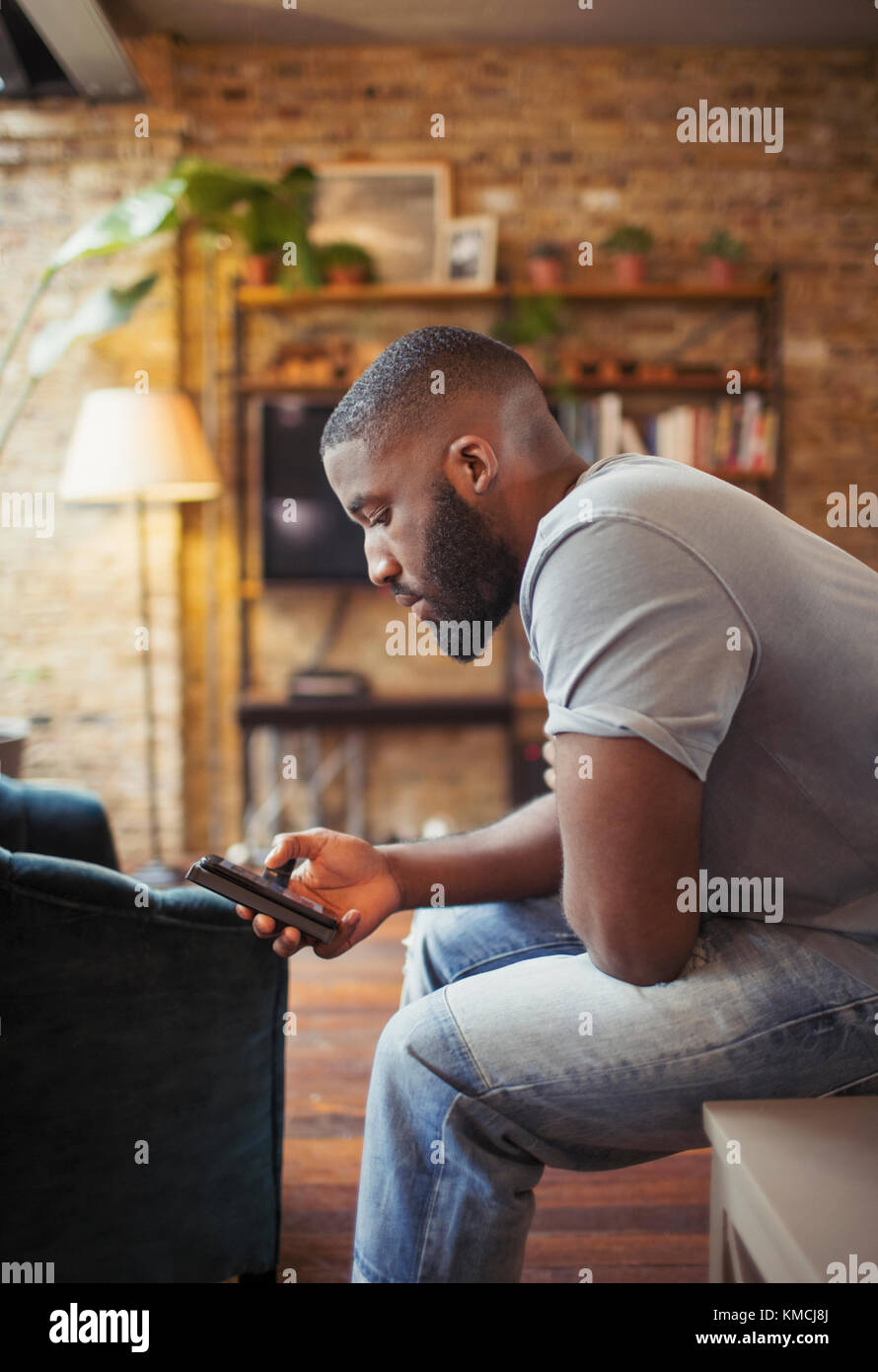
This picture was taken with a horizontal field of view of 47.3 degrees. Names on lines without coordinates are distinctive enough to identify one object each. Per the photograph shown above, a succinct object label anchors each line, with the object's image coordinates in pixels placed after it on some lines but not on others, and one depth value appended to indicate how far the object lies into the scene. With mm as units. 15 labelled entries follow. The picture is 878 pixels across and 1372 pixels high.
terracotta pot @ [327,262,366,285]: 3770
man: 826
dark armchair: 1120
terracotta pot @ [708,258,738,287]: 3836
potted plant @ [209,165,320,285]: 3621
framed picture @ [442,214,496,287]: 3857
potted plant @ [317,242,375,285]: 3762
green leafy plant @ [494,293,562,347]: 3719
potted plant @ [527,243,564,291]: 3801
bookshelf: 3781
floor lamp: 3342
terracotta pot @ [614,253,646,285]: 3807
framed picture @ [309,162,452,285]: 3891
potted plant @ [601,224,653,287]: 3789
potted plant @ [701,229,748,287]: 3822
